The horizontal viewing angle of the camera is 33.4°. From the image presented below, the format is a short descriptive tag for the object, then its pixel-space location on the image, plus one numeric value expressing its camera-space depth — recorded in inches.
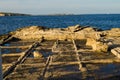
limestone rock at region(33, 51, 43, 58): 353.2
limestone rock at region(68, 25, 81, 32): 587.6
